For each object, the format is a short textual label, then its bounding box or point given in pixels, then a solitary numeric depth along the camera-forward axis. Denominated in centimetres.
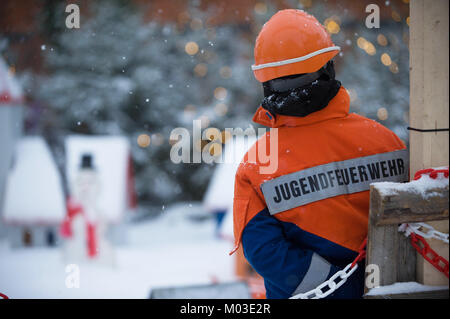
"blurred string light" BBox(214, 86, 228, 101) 830
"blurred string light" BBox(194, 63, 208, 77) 851
